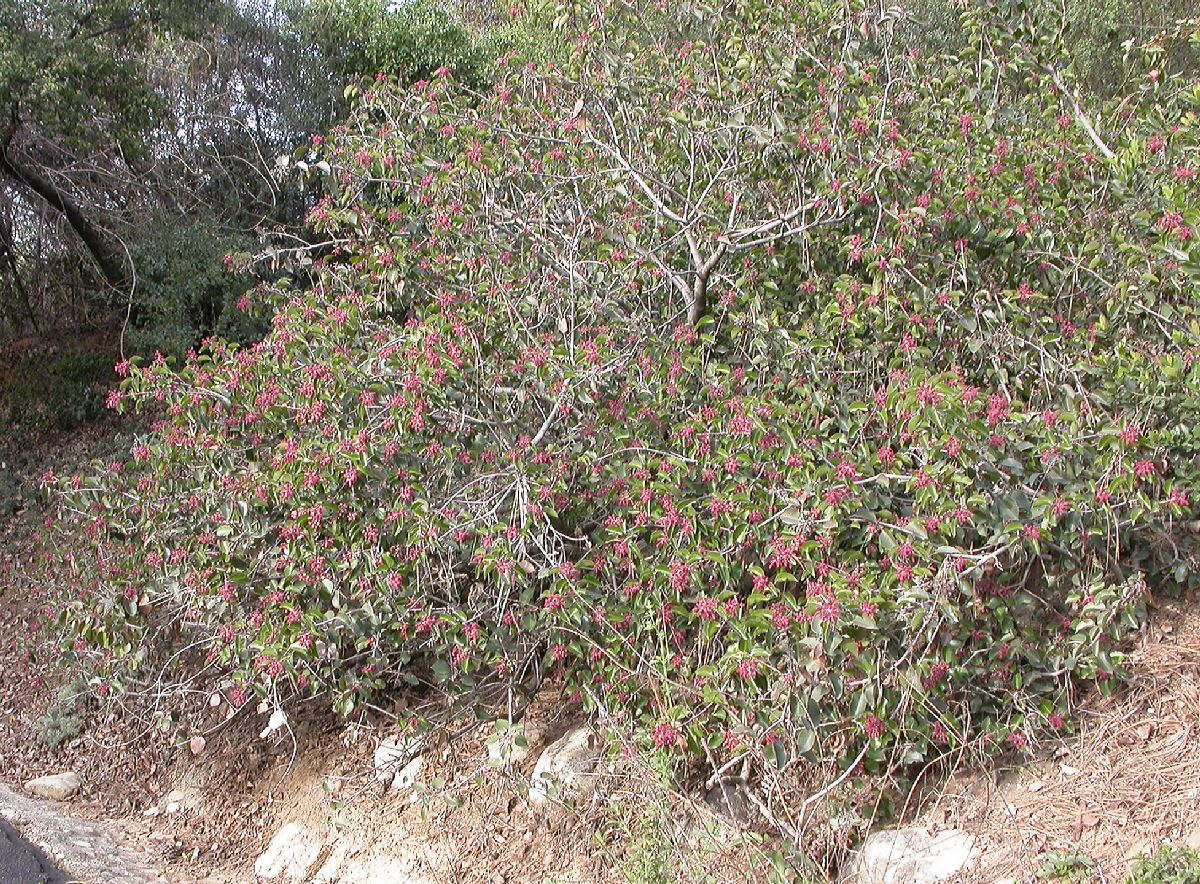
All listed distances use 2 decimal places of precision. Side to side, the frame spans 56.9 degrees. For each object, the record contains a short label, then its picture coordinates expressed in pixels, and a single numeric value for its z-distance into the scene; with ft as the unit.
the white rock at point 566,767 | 15.26
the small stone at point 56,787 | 20.35
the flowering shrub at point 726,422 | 12.81
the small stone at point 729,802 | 13.99
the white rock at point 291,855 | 16.93
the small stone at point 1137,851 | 11.28
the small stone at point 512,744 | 14.98
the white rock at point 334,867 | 16.33
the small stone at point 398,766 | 17.07
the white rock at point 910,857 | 12.31
